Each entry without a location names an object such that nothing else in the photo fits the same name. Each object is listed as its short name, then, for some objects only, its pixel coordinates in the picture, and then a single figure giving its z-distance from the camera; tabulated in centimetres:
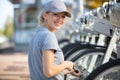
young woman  429
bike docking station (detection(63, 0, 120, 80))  434
